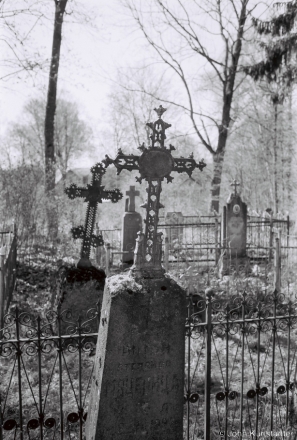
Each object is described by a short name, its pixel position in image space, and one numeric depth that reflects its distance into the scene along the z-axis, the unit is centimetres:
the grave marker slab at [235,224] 1234
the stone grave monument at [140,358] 307
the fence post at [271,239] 1288
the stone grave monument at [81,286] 646
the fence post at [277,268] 823
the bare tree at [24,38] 875
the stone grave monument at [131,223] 1190
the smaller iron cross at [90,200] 761
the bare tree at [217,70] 1706
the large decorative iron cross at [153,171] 342
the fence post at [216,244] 1095
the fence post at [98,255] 1104
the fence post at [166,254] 890
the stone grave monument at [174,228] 1352
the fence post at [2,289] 590
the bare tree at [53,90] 1385
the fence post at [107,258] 913
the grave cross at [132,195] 1217
